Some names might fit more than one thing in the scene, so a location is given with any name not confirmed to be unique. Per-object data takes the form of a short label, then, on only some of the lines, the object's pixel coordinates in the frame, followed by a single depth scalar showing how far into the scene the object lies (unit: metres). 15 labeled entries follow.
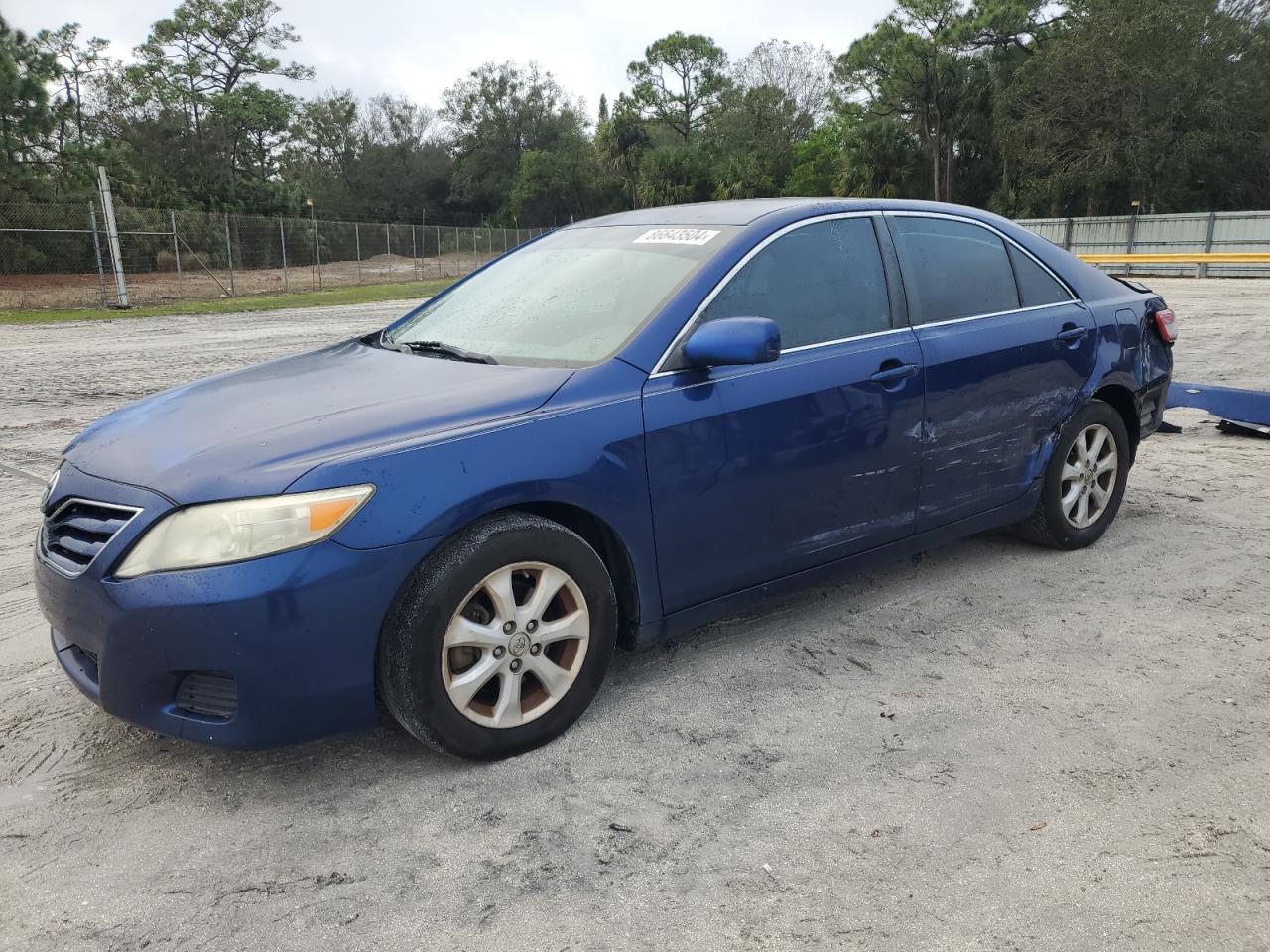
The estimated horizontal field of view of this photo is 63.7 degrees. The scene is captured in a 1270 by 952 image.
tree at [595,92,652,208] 73.94
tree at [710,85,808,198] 71.19
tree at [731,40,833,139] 80.25
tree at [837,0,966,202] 55.22
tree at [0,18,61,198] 35.19
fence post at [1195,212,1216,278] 33.25
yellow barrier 28.23
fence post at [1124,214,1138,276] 36.25
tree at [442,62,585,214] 84.81
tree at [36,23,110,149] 51.26
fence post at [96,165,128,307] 22.78
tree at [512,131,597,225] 76.31
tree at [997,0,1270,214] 41.94
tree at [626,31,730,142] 84.81
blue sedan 2.65
